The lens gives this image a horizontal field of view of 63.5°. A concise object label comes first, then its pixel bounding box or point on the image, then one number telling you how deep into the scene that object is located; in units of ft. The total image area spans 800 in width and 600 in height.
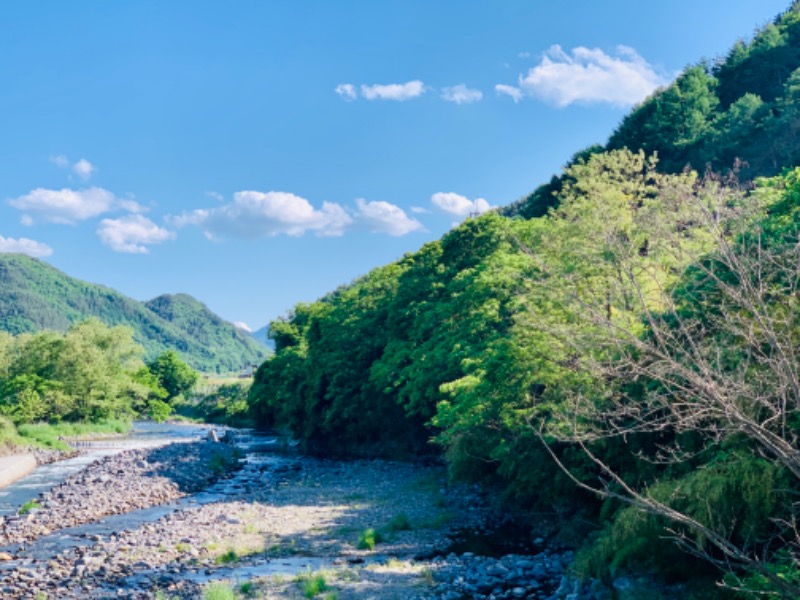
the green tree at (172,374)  381.60
